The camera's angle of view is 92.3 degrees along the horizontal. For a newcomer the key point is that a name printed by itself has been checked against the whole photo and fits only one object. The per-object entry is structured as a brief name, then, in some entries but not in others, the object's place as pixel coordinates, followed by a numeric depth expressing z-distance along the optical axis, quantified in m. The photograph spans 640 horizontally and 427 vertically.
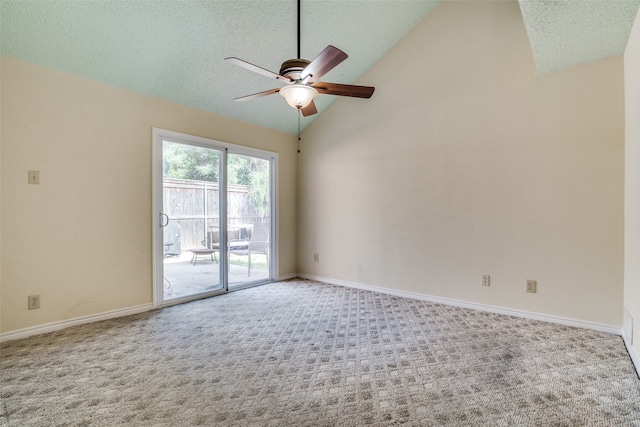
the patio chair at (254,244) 4.33
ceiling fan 1.96
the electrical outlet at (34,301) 2.62
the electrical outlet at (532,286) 3.07
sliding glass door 3.50
